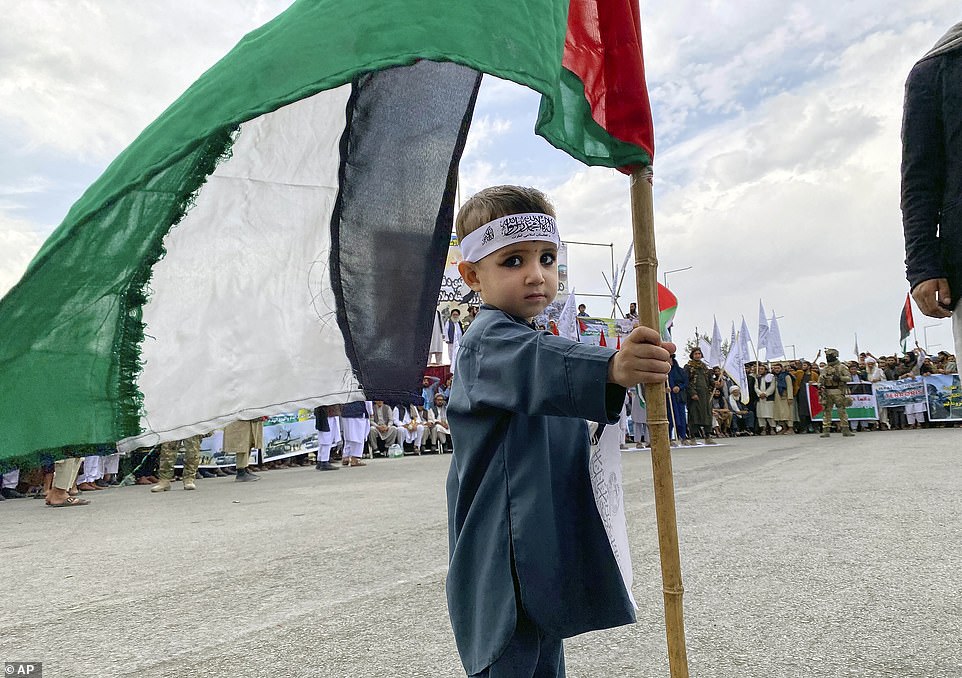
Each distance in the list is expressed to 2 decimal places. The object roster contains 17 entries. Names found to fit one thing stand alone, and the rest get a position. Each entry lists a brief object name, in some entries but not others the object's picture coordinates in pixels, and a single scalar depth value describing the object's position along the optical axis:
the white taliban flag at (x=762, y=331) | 21.45
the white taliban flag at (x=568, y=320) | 14.21
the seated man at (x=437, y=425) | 17.86
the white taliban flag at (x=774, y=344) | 21.42
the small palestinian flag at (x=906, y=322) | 19.17
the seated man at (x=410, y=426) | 17.28
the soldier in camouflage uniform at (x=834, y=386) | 16.11
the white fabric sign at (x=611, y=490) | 1.62
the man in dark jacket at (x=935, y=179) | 2.26
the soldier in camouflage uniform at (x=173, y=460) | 10.05
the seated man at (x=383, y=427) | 17.05
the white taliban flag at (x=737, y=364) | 19.88
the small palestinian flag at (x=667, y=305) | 13.02
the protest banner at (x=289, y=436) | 14.09
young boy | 1.44
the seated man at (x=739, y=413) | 20.73
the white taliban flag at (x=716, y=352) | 21.28
